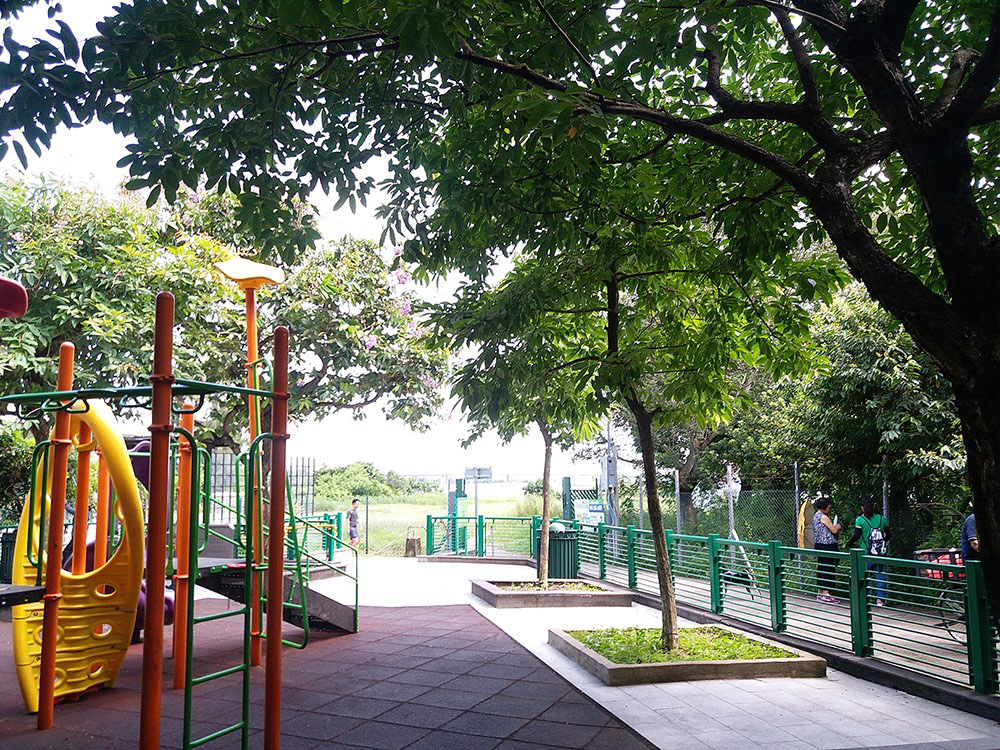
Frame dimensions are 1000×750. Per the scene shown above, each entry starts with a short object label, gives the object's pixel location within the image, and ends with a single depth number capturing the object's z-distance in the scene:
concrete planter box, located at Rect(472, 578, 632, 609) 12.97
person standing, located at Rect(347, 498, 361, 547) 24.02
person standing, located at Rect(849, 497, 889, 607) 12.57
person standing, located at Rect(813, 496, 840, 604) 12.80
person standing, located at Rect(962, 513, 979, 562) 9.86
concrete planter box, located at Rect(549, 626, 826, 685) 7.70
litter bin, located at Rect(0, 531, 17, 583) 14.55
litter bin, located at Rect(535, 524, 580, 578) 15.98
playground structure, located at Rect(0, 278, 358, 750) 4.76
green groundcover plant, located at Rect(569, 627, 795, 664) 8.40
